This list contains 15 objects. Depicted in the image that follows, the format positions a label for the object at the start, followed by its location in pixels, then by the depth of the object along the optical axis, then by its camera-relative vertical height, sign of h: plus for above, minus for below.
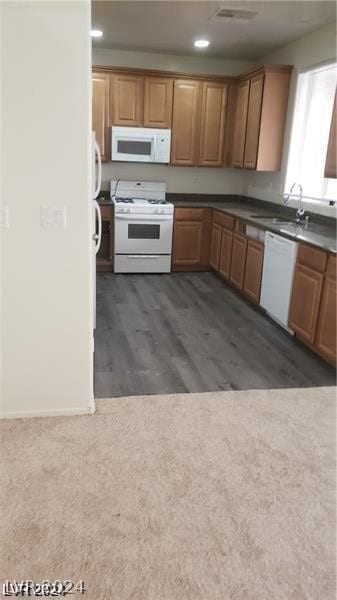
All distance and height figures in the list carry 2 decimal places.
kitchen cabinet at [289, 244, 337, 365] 3.41 -0.92
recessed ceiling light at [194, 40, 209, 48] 5.18 +1.43
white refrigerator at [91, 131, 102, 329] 3.25 -0.14
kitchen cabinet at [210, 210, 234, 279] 5.53 -0.82
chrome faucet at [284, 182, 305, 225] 4.84 -0.30
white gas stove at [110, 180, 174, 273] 5.77 -0.78
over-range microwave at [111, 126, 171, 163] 5.82 +0.33
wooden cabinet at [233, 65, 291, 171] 5.16 +0.68
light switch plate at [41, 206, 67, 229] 2.39 -0.25
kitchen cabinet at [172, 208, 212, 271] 6.07 -0.81
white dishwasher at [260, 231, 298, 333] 4.01 -0.86
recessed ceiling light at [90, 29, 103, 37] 4.96 +1.42
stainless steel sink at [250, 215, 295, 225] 4.81 -0.44
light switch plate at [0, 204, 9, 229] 2.35 -0.25
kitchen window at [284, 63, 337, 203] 4.64 +0.48
